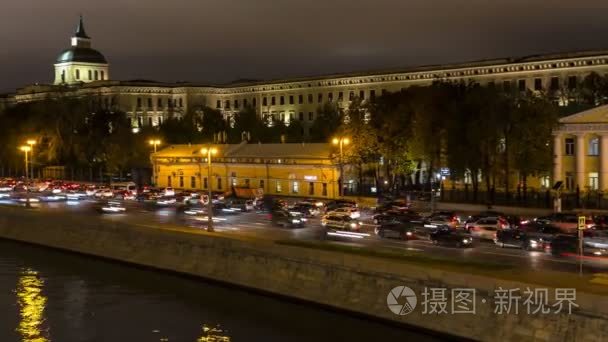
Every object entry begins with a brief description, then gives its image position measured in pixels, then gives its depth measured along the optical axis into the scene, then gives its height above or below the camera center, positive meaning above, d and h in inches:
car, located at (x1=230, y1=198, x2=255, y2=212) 2598.4 -110.3
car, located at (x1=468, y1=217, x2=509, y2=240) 1811.0 -144.5
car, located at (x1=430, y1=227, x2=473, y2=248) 1674.5 -153.3
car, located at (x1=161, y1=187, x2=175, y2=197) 3108.3 -77.8
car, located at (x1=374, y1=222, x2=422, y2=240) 1802.3 -146.3
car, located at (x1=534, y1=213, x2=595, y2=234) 1879.9 -142.1
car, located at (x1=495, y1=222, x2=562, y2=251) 1613.8 -151.7
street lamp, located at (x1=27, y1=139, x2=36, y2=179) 4677.9 +90.3
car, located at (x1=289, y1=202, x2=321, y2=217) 2395.4 -119.9
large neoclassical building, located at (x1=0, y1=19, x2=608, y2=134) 5029.5 +640.5
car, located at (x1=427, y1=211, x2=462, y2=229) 2052.5 -138.6
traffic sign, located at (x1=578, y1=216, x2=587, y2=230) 1202.7 -90.7
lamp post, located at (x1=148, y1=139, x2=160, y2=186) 3986.2 +9.3
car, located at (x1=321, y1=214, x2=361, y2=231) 1920.5 -132.1
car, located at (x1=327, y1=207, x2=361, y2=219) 2230.8 -122.9
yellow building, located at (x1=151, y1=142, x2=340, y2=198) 3115.2 +9.4
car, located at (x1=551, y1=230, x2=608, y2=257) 1505.7 -157.6
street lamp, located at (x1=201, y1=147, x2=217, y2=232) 1820.9 -90.7
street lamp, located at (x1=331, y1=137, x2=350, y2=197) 2964.1 +79.4
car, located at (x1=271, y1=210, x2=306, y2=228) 2090.3 -132.4
